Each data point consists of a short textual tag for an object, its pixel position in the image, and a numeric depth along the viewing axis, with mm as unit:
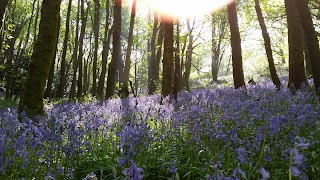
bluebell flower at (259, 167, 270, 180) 1350
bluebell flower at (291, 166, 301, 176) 1343
